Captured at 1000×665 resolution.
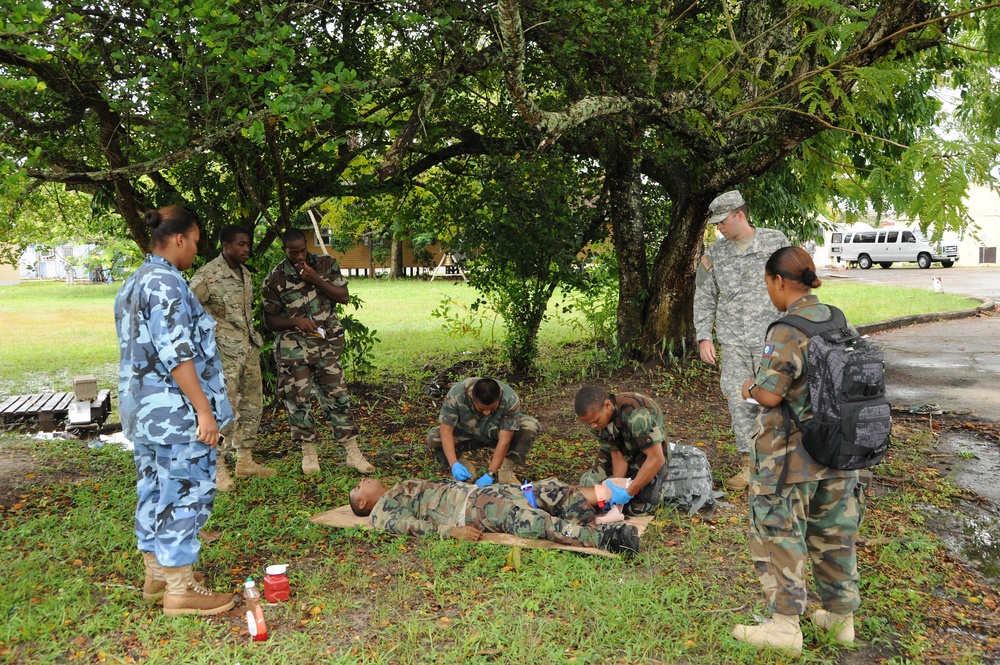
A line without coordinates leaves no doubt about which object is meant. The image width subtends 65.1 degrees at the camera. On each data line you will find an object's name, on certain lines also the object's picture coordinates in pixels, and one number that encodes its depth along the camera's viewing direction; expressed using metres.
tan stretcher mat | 4.68
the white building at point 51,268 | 45.81
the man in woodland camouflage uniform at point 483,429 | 5.62
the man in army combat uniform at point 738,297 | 5.40
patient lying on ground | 4.79
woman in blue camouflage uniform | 3.74
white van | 32.81
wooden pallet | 8.28
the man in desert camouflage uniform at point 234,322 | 5.87
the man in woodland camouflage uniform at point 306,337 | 6.21
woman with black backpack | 3.40
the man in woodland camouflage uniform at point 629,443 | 4.89
